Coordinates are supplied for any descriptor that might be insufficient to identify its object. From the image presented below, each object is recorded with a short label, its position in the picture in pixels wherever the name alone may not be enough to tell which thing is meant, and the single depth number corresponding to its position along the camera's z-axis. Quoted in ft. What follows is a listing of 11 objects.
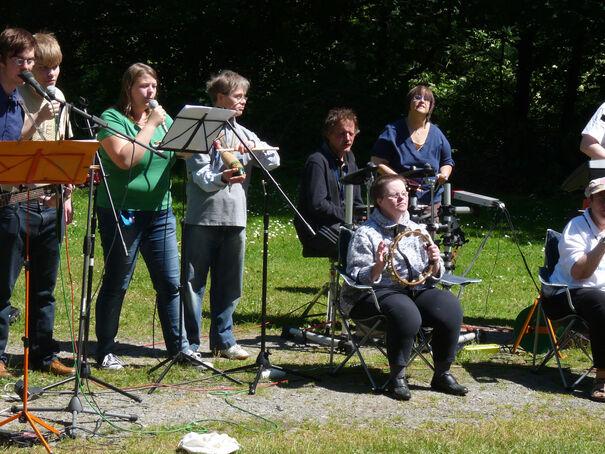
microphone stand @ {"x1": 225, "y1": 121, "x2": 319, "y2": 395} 30.77
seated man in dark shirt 40.38
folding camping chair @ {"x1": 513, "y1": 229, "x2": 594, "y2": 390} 34.77
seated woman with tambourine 32.86
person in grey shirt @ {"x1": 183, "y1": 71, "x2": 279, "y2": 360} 35.50
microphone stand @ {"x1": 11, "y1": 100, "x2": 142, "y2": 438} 26.94
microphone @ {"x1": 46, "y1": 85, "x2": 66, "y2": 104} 26.32
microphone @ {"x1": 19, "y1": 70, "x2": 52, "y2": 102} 25.28
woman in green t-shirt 33.34
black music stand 29.06
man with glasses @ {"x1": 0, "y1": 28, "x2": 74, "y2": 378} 28.62
